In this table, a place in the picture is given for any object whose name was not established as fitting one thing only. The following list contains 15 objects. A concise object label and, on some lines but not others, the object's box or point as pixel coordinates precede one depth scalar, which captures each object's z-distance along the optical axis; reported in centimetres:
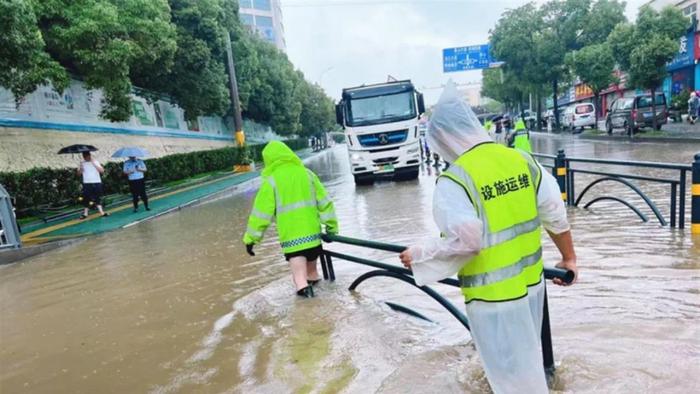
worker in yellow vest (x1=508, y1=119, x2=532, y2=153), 1105
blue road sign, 3666
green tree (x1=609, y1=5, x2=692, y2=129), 2097
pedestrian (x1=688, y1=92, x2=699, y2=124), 2398
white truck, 1452
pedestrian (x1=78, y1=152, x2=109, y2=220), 1150
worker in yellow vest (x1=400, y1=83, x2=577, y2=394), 209
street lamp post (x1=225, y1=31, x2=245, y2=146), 2288
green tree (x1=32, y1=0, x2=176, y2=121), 1095
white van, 3212
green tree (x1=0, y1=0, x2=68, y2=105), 827
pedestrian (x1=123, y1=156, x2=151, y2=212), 1216
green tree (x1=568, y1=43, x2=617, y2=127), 2753
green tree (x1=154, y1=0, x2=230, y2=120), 1909
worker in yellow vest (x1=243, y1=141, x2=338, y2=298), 462
